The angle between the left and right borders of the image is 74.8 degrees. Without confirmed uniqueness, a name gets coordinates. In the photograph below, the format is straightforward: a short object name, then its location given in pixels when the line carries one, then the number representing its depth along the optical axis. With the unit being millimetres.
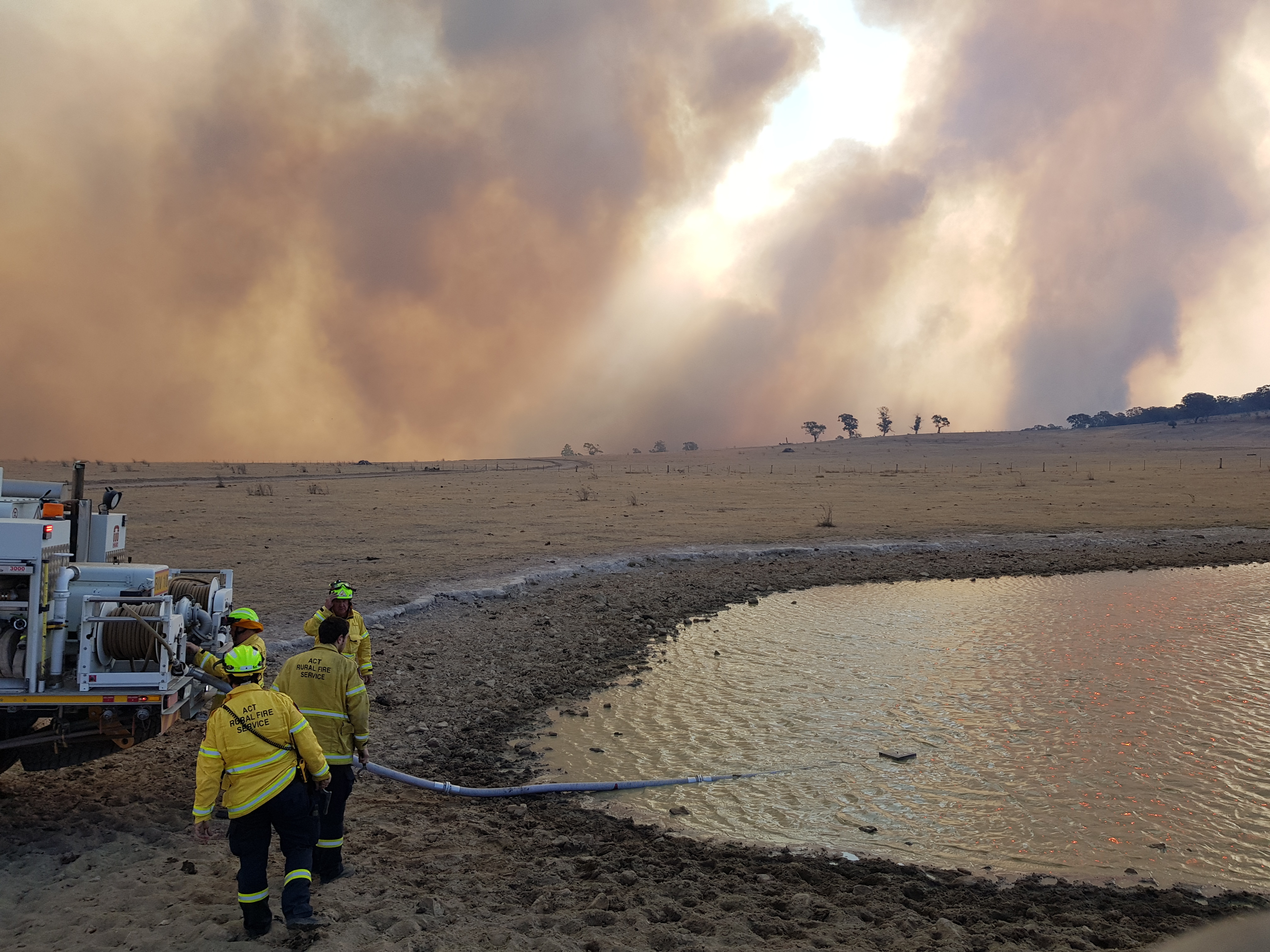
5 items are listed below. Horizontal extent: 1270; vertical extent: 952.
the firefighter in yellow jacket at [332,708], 6230
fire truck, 6355
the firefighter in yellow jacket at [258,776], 5301
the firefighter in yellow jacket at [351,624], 6719
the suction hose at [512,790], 8328
